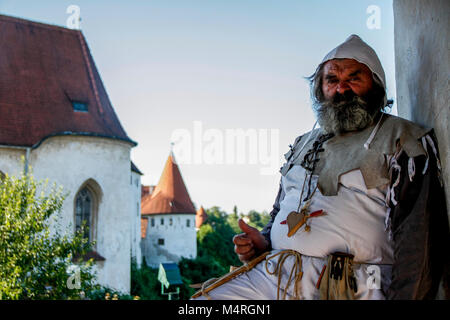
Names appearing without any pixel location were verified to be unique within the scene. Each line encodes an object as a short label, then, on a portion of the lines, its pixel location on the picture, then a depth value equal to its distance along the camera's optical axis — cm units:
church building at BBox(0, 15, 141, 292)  1585
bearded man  157
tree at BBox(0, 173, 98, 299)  1000
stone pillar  158
